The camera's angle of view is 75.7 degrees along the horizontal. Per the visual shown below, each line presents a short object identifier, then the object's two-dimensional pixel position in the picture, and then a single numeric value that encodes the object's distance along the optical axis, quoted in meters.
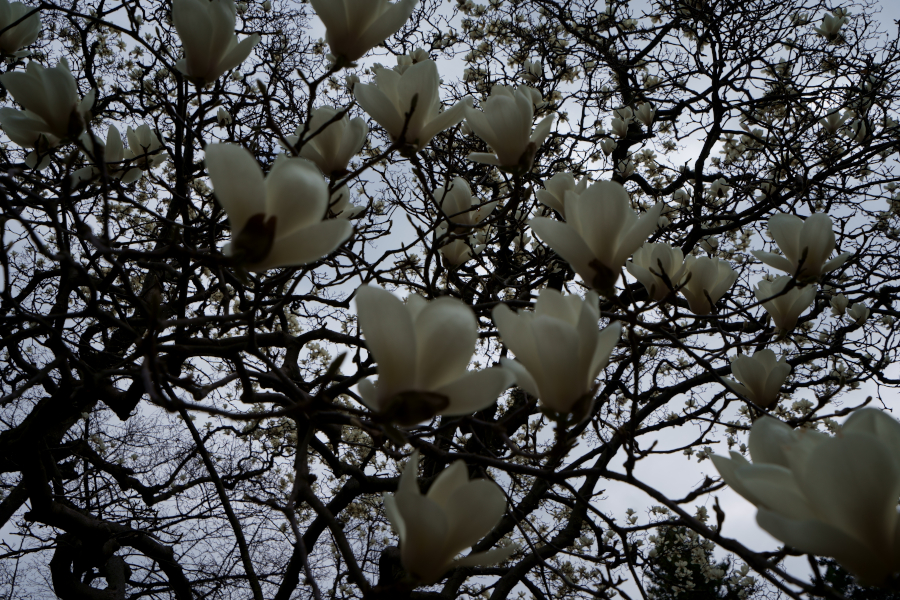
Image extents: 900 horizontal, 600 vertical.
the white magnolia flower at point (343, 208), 1.25
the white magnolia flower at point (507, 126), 1.10
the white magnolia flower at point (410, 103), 1.04
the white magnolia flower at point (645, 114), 3.66
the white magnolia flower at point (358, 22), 0.98
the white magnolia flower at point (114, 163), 1.48
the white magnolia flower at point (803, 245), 1.25
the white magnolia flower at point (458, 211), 1.46
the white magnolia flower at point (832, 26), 3.54
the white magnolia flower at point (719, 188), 3.49
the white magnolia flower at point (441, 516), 0.54
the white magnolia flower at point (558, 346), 0.64
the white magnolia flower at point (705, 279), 1.34
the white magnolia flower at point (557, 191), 1.32
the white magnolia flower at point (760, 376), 1.28
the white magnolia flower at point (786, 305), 1.36
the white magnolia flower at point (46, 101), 1.09
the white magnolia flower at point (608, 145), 3.60
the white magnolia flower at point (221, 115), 2.50
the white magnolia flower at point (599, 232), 0.91
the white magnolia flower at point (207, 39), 1.01
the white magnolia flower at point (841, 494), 0.49
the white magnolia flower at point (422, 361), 0.55
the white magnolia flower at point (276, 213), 0.60
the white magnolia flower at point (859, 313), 2.31
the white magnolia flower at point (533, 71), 3.84
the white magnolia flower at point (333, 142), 1.14
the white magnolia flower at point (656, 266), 1.29
